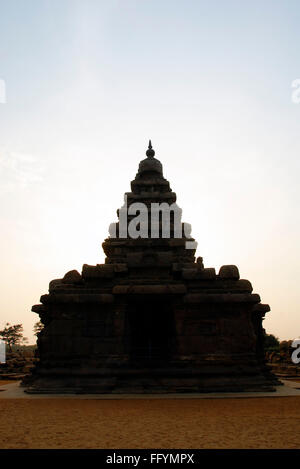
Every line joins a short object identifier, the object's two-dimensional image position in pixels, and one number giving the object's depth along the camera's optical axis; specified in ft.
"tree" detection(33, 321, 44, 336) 243.91
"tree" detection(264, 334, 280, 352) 178.07
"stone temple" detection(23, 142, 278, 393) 44.01
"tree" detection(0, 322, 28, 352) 248.73
